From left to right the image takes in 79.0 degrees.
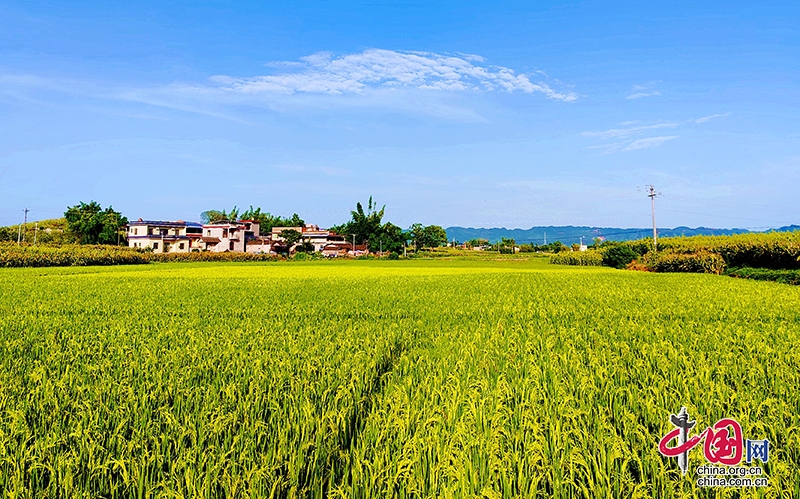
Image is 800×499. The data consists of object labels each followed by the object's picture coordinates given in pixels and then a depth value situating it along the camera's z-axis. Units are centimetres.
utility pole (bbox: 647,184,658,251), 4918
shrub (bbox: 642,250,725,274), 2884
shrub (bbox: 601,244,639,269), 4291
